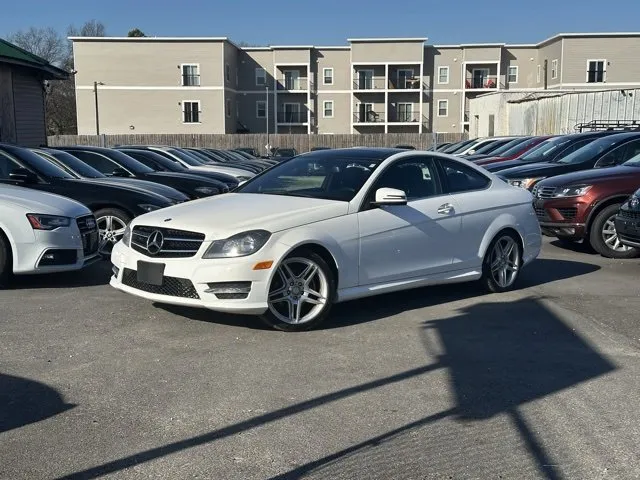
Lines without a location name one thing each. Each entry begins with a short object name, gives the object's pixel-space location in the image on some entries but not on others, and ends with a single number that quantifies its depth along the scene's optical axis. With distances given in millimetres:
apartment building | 58938
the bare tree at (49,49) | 72438
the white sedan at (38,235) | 7324
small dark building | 20141
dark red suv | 10195
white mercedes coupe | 5762
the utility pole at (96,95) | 59844
